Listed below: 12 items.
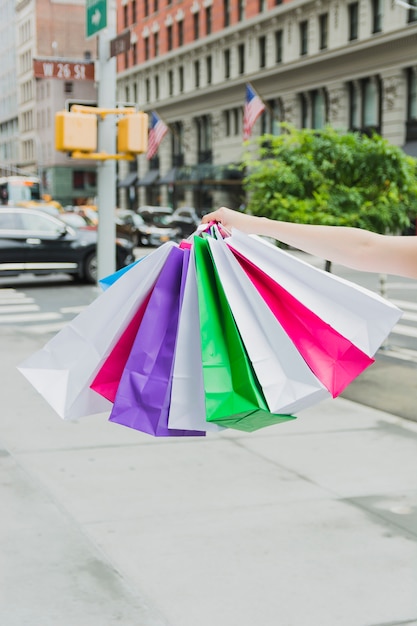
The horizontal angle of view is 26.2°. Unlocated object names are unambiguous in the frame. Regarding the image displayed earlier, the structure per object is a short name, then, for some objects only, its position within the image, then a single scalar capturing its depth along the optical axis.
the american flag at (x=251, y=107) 36.56
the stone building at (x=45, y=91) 93.12
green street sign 10.79
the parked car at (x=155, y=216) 39.92
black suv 20.30
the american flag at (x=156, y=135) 40.38
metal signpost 10.99
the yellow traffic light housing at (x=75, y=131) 10.73
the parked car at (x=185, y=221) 39.00
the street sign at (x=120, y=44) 10.66
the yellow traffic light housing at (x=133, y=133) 11.03
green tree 11.05
